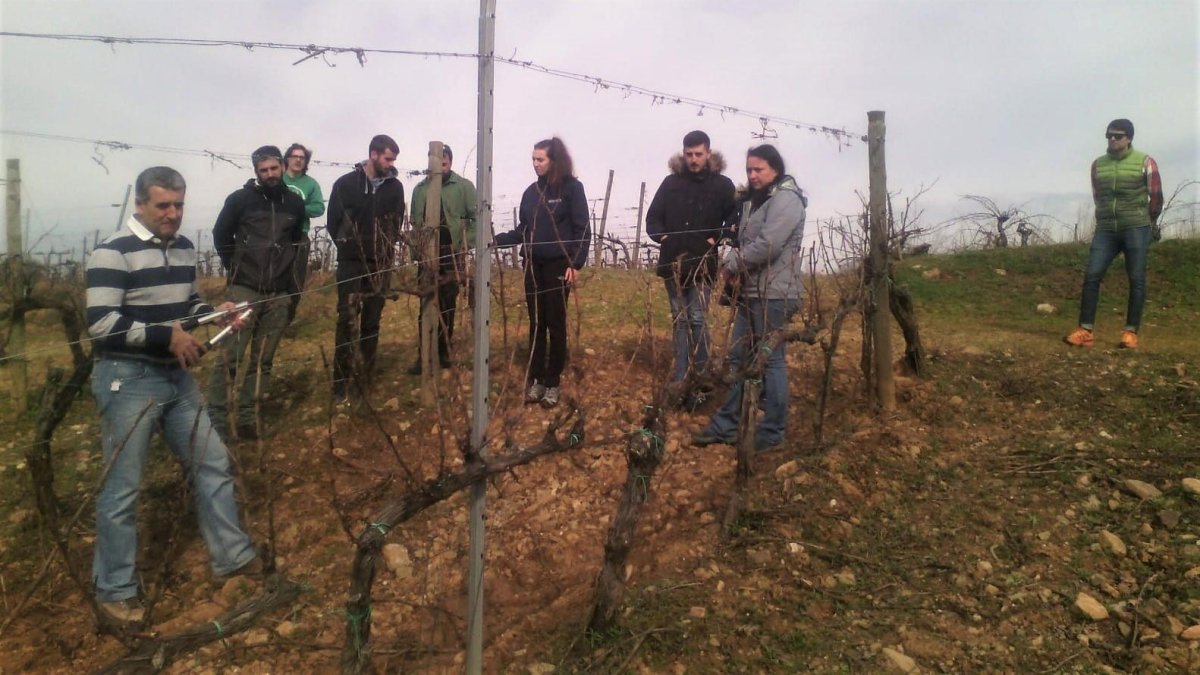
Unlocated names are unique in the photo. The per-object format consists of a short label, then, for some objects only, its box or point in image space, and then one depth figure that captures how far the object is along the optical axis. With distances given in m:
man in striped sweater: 2.99
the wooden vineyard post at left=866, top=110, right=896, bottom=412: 4.73
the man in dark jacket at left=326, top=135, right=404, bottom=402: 4.84
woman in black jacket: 4.64
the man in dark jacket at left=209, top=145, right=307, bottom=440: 4.35
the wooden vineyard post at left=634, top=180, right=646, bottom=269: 11.75
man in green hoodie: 5.03
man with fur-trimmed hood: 4.61
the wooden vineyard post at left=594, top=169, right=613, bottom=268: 12.06
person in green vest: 5.67
